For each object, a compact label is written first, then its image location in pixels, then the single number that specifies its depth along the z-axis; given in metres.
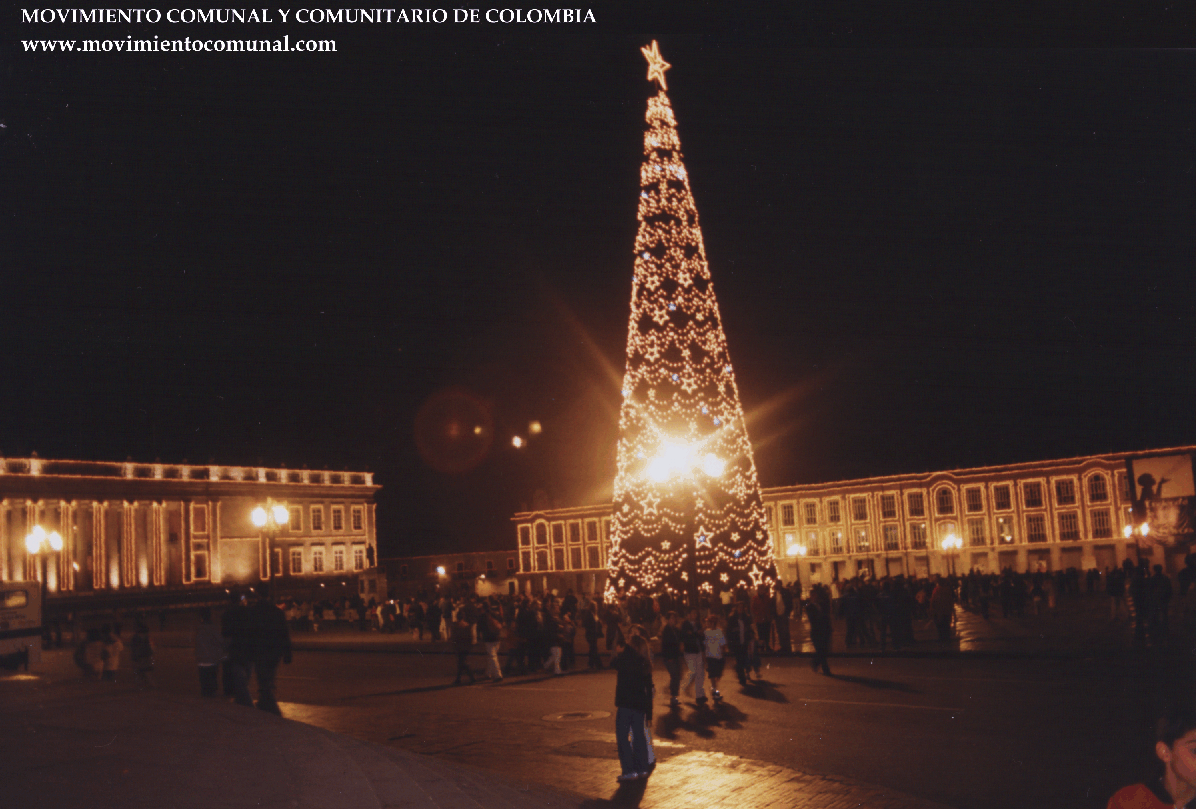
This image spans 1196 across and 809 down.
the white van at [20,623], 26.53
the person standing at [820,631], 18.17
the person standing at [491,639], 20.56
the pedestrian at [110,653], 18.78
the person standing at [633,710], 9.84
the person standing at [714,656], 15.55
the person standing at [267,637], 13.31
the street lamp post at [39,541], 33.88
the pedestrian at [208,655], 14.91
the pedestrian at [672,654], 14.79
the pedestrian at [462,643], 20.28
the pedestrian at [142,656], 17.98
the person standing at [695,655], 15.07
